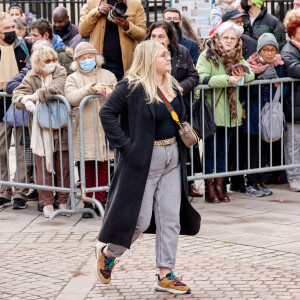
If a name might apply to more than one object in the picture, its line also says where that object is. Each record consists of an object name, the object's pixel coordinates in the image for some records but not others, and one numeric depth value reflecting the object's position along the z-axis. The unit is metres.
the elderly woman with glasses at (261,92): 13.66
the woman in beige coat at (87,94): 12.22
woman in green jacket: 13.22
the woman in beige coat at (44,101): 12.33
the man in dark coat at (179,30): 13.82
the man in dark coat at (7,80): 13.35
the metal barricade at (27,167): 12.27
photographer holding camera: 13.19
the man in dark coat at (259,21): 14.79
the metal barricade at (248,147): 13.26
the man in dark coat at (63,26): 15.72
